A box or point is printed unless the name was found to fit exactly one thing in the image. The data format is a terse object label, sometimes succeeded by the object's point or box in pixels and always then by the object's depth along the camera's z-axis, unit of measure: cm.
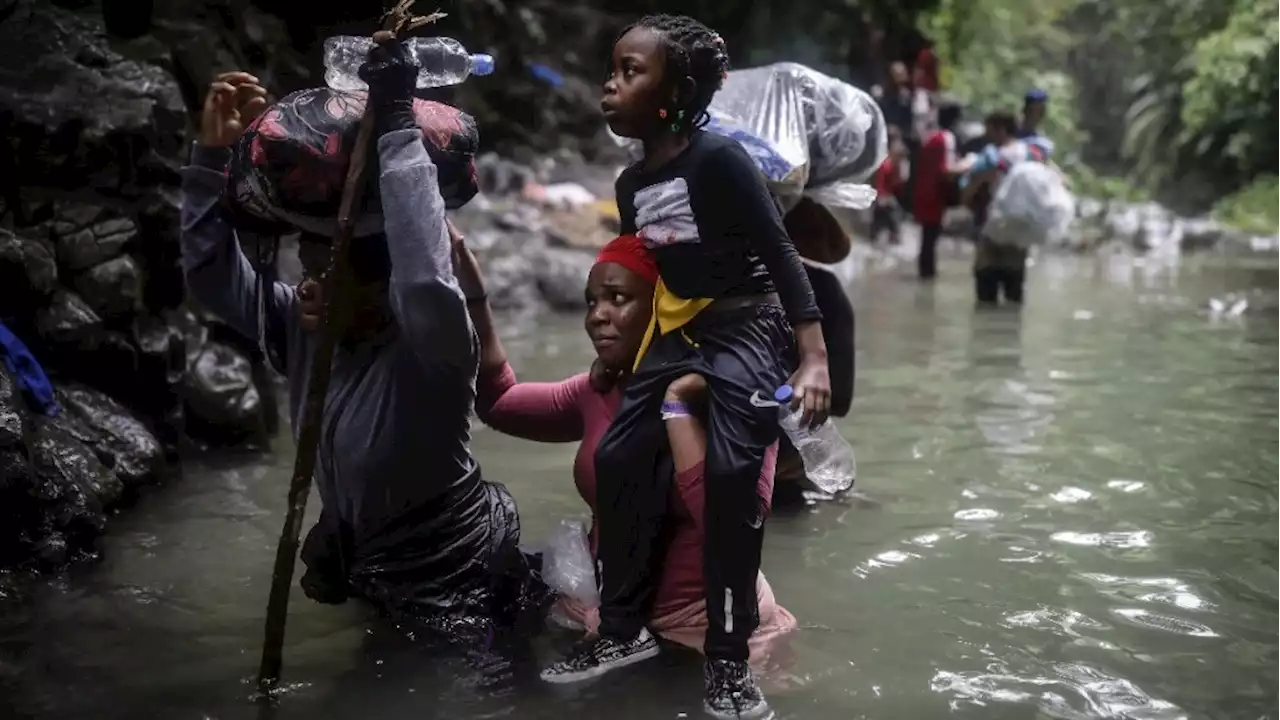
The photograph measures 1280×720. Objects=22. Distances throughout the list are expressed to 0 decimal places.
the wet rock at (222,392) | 462
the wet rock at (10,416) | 315
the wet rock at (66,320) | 391
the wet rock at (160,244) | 441
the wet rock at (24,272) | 379
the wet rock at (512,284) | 900
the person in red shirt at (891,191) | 1330
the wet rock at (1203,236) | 1725
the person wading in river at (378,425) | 264
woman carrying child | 250
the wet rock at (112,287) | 410
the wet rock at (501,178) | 1256
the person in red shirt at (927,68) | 1391
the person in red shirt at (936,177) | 1079
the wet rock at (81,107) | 409
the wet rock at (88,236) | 411
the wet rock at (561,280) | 911
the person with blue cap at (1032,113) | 920
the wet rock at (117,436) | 385
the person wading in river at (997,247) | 915
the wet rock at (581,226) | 1027
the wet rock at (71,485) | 331
